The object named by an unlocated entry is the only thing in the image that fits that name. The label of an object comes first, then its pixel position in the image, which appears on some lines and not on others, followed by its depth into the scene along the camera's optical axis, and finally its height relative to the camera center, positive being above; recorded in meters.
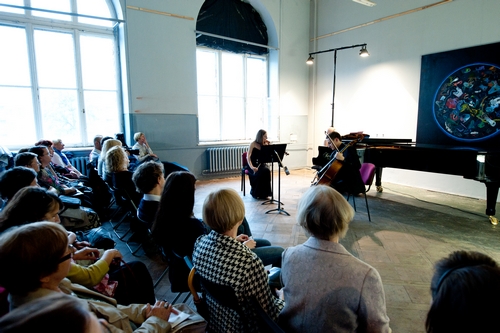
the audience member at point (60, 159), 4.52 -0.50
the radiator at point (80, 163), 5.34 -0.66
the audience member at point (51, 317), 0.46 -0.31
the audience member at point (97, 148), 4.91 -0.36
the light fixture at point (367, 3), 6.14 +2.60
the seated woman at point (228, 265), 1.20 -0.59
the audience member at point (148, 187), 2.29 -0.48
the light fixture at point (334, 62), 6.96 +1.61
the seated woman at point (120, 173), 3.12 -0.50
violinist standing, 5.25 -0.88
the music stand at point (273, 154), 4.35 -0.42
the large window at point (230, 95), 7.25 +0.83
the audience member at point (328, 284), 1.01 -0.57
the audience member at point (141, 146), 5.37 -0.36
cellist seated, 3.87 -0.63
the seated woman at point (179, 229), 1.77 -0.62
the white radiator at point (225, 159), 6.96 -0.80
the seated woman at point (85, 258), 1.50 -0.73
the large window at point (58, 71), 5.09 +1.04
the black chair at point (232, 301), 1.12 -0.71
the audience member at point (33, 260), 0.90 -0.43
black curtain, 6.71 +2.46
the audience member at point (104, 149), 3.93 -0.30
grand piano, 3.58 -0.48
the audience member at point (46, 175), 3.25 -0.55
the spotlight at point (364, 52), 6.11 +1.54
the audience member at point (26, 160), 2.80 -0.31
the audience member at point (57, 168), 4.30 -0.60
